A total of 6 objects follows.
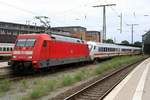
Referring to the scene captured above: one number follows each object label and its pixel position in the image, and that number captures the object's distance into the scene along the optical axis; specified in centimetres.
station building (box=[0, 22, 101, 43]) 9278
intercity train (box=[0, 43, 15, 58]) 4869
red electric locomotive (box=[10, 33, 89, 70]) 2188
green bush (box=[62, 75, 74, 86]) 1783
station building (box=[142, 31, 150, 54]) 9038
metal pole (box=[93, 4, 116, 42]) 4712
